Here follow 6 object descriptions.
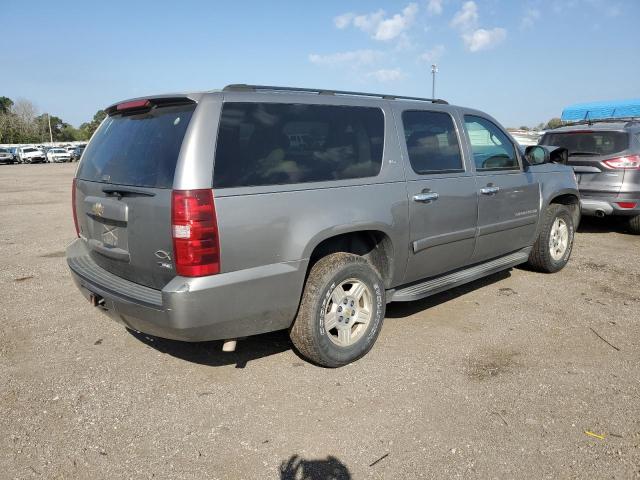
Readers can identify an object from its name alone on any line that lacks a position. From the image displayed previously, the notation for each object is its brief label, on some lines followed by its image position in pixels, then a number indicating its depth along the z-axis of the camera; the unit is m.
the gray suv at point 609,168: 7.21
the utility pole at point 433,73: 30.36
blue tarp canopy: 17.06
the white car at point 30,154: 47.13
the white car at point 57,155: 47.75
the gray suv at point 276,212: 2.78
